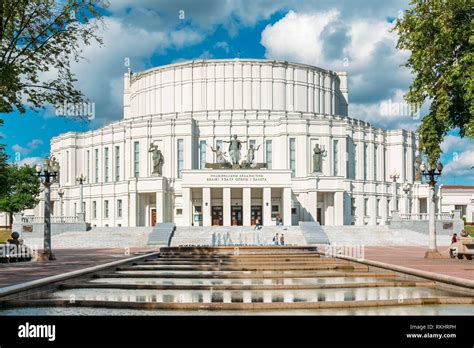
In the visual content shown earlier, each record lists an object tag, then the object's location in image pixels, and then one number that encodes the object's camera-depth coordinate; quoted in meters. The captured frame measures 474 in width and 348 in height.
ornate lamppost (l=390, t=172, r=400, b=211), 76.56
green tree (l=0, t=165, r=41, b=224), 86.00
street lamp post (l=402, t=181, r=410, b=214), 71.32
